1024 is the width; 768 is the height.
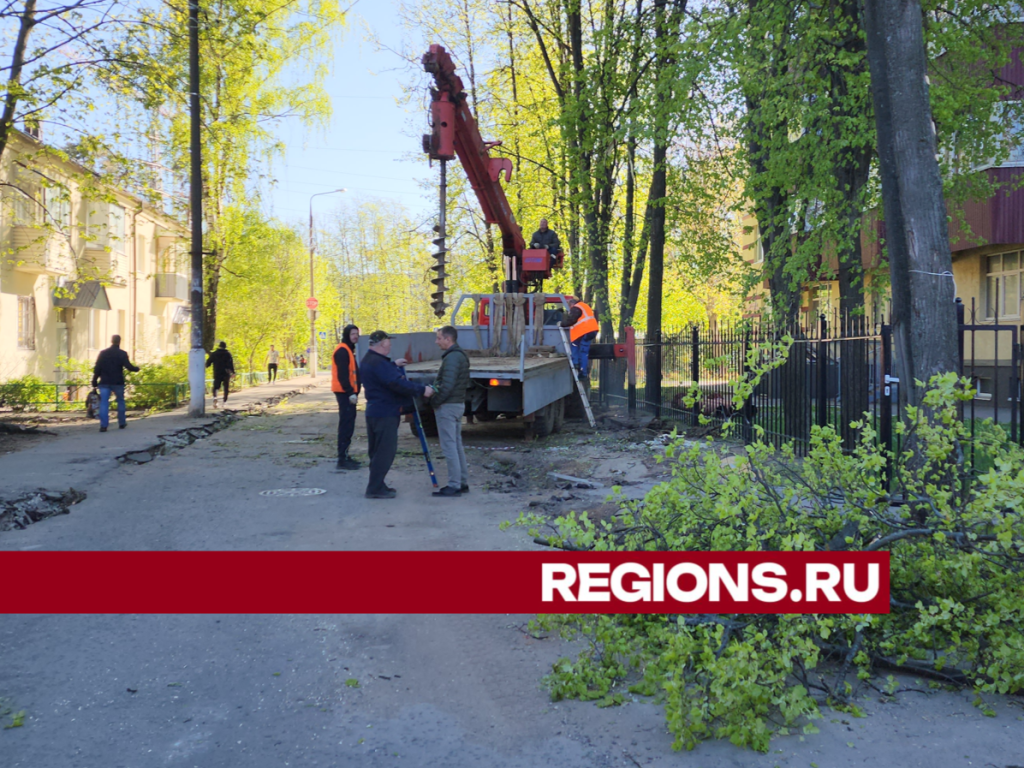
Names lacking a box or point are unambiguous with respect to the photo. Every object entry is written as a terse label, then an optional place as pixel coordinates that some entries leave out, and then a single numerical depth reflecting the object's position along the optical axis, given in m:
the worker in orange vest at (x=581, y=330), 15.94
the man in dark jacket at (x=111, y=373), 16.91
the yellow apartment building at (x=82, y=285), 18.50
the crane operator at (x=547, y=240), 17.98
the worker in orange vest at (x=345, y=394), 12.03
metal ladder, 15.49
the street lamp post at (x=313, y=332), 45.69
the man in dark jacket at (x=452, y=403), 9.81
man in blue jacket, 9.75
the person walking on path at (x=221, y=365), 24.56
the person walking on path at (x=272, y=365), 42.09
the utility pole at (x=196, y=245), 19.66
